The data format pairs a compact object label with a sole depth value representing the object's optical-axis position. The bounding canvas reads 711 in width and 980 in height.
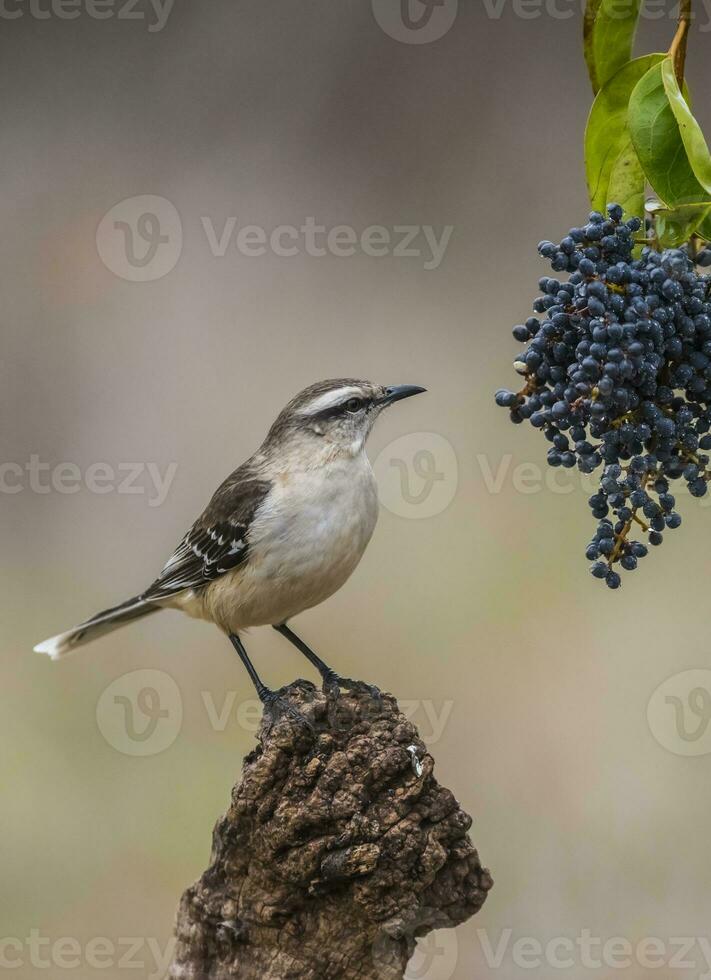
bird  7.40
